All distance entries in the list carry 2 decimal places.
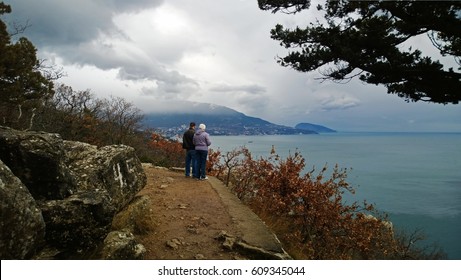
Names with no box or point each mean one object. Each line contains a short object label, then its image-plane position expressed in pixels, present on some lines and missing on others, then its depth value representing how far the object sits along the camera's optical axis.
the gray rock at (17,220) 3.31
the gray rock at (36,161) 4.29
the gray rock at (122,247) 4.43
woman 10.55
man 11.08
